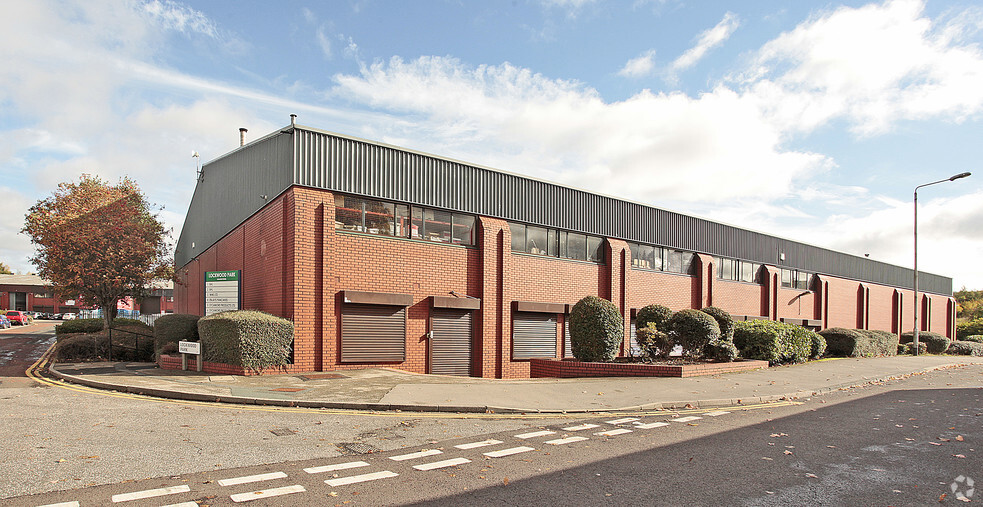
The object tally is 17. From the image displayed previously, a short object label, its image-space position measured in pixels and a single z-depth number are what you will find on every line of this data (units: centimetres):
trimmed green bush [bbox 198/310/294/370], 1398
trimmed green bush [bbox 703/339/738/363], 1942
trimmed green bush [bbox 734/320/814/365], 2088
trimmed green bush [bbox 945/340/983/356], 3781
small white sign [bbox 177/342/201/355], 1445
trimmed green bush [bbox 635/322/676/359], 1819
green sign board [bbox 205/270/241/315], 1805
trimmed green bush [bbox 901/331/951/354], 3703
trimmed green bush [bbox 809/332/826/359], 2438
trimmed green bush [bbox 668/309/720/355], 1855
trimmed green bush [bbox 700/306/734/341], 1988
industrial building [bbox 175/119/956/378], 1594
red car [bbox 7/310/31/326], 6163
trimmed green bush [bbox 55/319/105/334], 2795
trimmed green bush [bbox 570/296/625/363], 1750
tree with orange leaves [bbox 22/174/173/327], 2455
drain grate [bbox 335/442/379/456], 717
